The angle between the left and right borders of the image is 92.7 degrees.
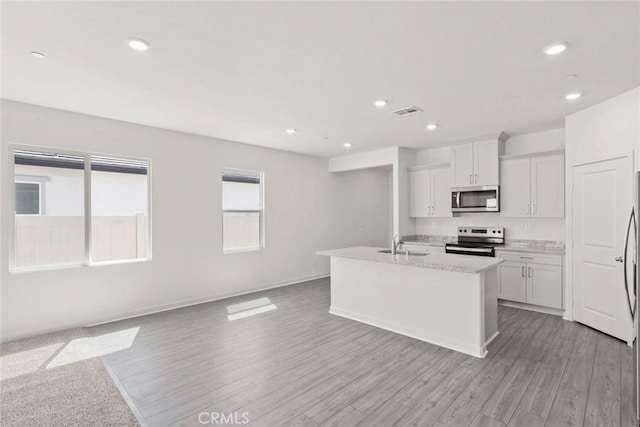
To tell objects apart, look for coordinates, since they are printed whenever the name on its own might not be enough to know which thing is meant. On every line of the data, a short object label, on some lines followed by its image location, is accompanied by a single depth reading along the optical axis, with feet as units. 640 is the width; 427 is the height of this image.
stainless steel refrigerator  6.82
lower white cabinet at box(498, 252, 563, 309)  13.88
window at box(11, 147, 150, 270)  11.86
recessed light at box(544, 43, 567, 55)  7.65
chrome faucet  12.97
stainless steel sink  12.99
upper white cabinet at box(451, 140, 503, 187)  16.37
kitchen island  10.25
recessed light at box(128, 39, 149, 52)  7.46
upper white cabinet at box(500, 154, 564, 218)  14.66
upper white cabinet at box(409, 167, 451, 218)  18.59
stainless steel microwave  16.40
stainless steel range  16.14
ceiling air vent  12.37
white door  11.00
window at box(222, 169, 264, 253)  17.92
